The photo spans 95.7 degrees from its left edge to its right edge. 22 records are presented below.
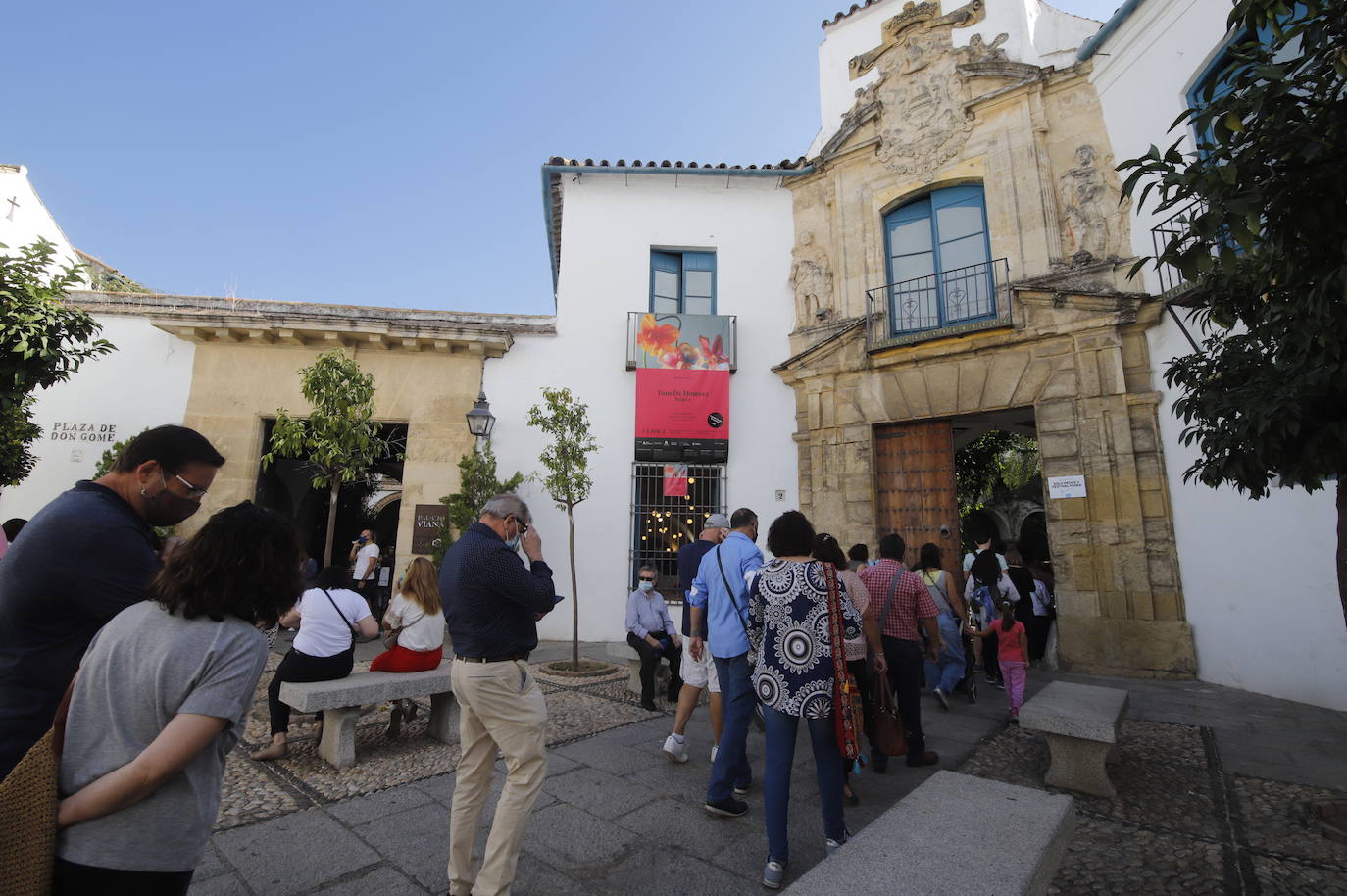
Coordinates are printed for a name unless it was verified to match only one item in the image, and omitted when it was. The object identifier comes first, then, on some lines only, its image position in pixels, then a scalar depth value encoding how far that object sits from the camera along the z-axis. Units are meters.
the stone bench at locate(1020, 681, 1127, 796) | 3.68
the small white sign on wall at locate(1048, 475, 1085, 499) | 7.82
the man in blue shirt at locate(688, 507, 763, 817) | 3.47
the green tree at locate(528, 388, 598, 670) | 8.48
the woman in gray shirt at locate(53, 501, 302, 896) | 1.35
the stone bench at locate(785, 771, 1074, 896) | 1.85
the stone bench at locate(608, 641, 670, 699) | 6.30
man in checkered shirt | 4.48
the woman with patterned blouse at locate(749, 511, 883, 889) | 2.83
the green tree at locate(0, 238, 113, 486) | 6.18
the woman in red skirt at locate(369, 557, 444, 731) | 4.78
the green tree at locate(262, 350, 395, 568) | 7.46
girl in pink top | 5.09
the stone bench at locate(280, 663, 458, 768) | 4.08
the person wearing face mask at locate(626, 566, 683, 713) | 5.97
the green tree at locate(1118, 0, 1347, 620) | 2.24
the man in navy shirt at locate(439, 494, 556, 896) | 2.57
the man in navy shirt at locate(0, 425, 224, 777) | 1.66
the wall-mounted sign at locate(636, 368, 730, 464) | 10.36
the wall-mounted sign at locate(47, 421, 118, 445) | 9.90
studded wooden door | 9.06
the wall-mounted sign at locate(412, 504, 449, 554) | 9.97
